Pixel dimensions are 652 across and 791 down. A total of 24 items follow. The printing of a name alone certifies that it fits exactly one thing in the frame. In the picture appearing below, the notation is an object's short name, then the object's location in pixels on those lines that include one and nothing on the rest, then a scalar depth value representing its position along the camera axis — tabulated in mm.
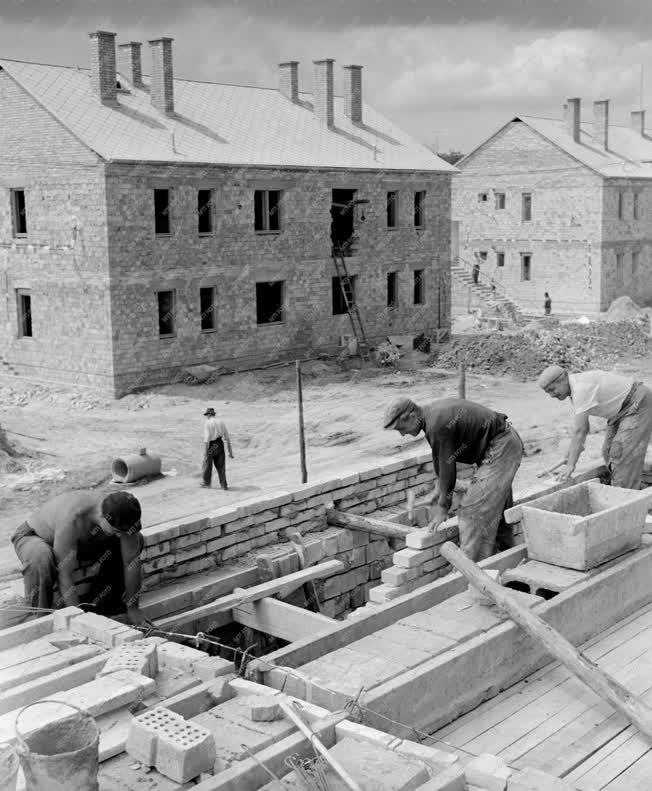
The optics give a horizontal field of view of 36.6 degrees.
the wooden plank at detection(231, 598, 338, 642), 7699
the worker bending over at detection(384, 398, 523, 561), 8102
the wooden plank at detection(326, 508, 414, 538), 9469
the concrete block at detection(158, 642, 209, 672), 5891
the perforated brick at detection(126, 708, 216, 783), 4551
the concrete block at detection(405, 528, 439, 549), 8602
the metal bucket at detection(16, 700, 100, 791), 4168
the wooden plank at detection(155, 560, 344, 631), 7477
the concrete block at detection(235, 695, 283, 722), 5129
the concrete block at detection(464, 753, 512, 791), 4602
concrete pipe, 18656
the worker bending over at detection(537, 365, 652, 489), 9359
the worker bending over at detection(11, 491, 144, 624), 6926
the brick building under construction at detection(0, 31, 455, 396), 25609
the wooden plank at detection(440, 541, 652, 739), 5613
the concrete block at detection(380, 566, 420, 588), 8453
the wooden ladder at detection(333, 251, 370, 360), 31938
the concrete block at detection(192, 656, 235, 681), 5711
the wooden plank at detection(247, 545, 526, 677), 6152
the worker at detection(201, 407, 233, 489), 17578
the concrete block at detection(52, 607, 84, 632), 6662
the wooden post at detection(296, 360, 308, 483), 17031
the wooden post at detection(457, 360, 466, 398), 17609
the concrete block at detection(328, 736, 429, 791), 4520
